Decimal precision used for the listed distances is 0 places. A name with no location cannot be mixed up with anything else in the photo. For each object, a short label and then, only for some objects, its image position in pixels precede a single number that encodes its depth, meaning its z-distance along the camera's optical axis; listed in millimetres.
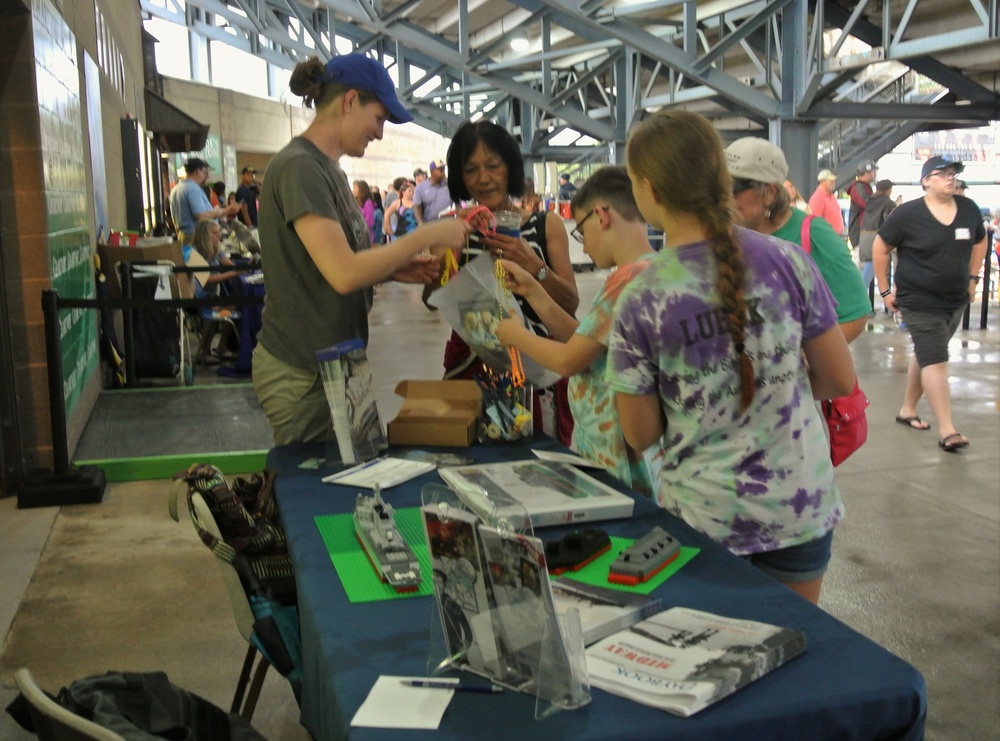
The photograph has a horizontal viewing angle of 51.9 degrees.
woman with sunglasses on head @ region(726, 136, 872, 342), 2811
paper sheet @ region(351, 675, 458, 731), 1268
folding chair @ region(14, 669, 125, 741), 1227
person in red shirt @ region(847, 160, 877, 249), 13617
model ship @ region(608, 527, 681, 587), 1659
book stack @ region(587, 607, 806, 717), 1296
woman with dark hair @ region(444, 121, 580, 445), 2975
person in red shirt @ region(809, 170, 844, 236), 10586
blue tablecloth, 1265
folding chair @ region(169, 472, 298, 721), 2084
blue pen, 1358
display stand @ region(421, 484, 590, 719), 1283
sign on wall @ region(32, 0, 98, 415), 5117
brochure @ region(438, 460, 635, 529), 1928
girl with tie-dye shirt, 1833
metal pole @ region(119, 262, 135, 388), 7212
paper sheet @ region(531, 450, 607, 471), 2309
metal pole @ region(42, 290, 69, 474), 4695
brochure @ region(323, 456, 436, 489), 2244
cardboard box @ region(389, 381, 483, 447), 2594
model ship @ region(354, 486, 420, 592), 1701
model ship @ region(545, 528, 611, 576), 1720
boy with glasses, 2182
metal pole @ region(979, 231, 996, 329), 9789
